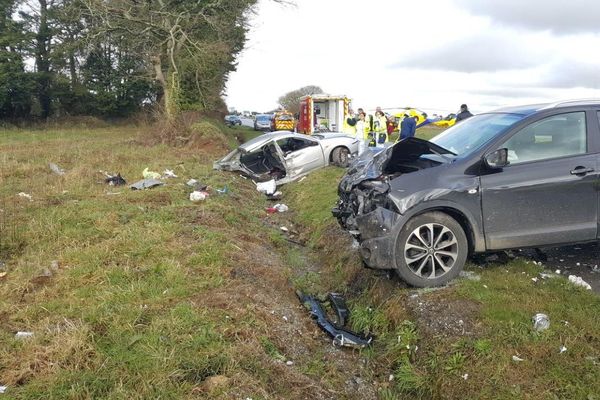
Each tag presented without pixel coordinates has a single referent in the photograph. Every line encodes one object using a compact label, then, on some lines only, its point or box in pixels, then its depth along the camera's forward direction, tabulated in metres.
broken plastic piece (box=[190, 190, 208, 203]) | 9.01
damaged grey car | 4.57
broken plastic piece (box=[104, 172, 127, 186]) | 10.83
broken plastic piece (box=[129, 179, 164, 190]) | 10.04
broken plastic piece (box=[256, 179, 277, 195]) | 12.28
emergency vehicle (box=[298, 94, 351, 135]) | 24.08
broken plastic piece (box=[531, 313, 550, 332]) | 3.81
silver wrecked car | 12.61
